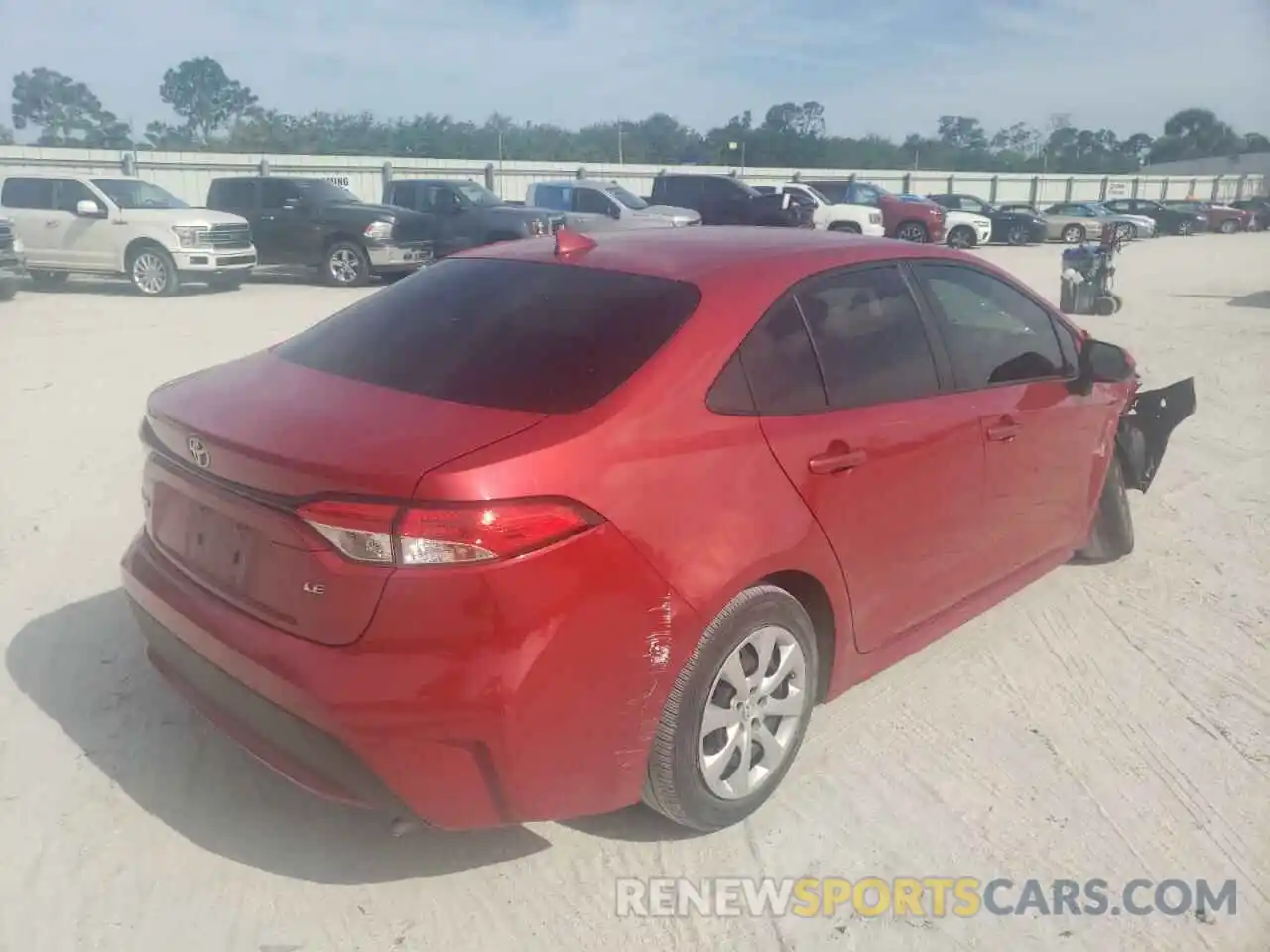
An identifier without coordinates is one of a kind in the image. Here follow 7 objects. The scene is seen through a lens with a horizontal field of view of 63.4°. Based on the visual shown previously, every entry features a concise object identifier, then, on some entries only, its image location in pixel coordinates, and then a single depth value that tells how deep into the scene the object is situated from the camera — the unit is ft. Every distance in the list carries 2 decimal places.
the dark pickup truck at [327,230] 57.52
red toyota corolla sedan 7.71
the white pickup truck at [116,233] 52.13
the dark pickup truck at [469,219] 59.67
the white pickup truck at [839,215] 82.07
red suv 87.76
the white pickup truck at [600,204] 65.62
